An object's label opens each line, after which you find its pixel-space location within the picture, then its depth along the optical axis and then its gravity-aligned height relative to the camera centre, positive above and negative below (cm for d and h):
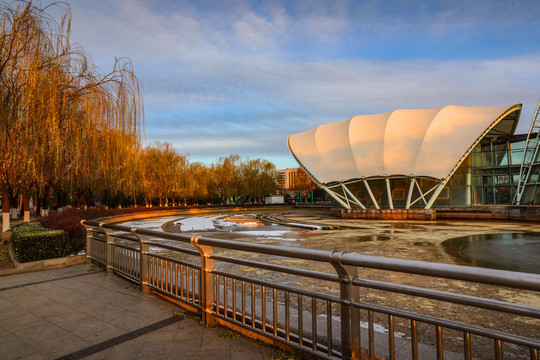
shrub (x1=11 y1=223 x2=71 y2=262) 790 -124
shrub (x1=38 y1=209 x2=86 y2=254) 984 -113
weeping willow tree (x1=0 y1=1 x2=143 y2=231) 718 +218
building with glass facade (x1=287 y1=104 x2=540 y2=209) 3238 +343
